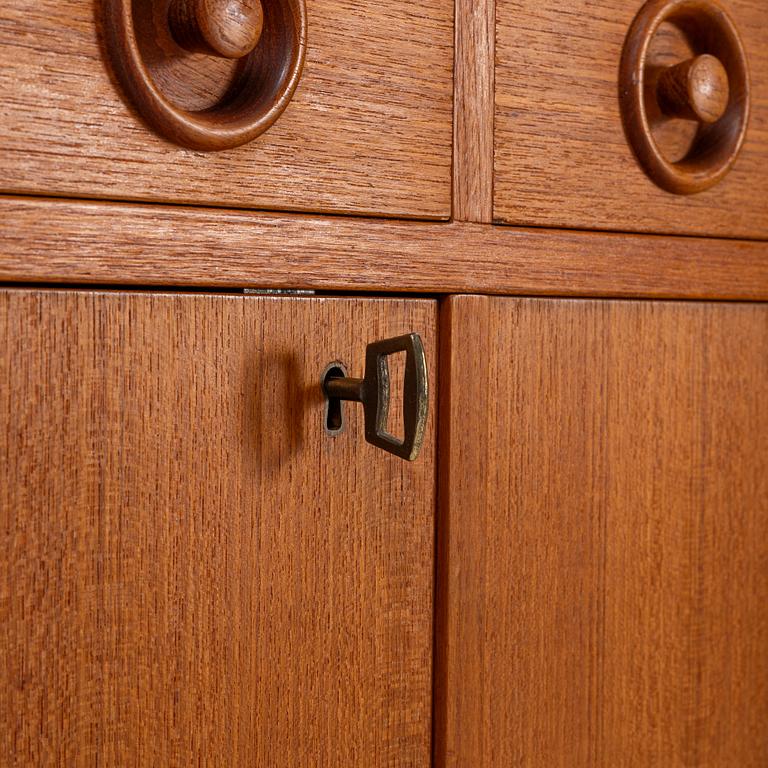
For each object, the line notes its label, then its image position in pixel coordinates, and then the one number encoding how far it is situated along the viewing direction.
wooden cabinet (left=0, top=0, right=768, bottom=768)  0.32
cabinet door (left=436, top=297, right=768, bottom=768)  0.40
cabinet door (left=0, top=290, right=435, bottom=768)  0.32
